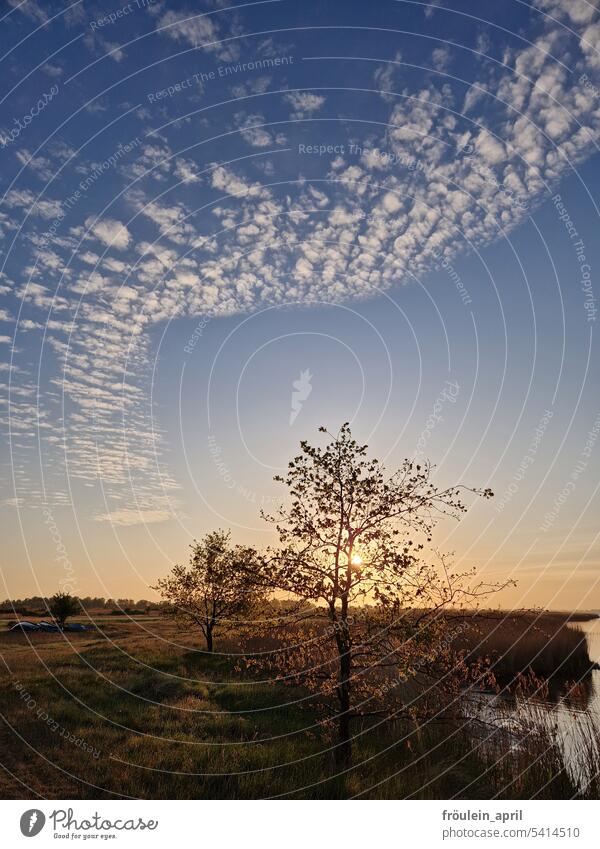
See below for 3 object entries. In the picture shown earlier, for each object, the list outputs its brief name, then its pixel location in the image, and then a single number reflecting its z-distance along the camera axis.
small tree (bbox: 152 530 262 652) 44.09
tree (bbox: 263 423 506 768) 13.57
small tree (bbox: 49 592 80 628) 76.44
